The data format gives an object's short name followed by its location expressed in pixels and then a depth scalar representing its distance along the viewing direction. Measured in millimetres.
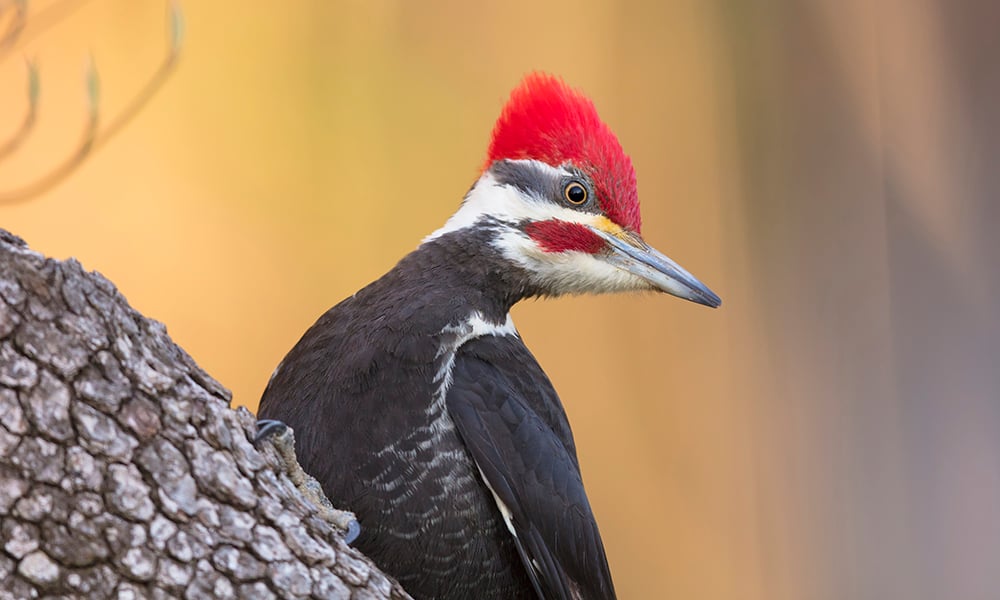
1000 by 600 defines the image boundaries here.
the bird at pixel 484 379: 5459
